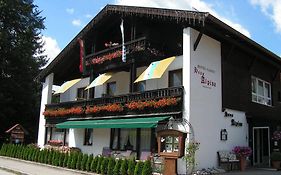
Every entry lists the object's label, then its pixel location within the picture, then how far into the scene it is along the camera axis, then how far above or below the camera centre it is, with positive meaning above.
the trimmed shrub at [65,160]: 13.03 -2.04
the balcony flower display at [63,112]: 16.16 +0.63
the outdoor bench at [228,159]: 12.19 -1.67
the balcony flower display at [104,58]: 14.47 +3.89
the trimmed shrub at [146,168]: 9.69 -1.77
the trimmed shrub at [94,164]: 11.44 -1.94
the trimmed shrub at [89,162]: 11.70 -1.90
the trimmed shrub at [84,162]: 11.97 -1.95
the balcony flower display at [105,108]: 13.75 +0.79
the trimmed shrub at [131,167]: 10.08 -1.78
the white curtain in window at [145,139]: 13.31 -0.85
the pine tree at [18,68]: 24.68 +5.31
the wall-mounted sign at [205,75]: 11.92 +2.40
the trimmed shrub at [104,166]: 11.00 -1.94
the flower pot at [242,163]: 12.62 -1.88
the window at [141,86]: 14.44 +2.16
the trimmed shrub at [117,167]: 10.55 -1.89
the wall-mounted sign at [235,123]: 13.21 +0.15
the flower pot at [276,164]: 13.29 -1.98
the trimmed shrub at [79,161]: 12.24 -1.95
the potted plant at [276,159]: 13.29 -1.74
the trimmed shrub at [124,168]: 10.31 -1.88
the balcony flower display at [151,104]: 11.56 +0.96
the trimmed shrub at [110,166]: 10.78 -1.89
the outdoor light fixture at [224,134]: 12.53 -0.45
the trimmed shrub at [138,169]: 9.85 -1.82
